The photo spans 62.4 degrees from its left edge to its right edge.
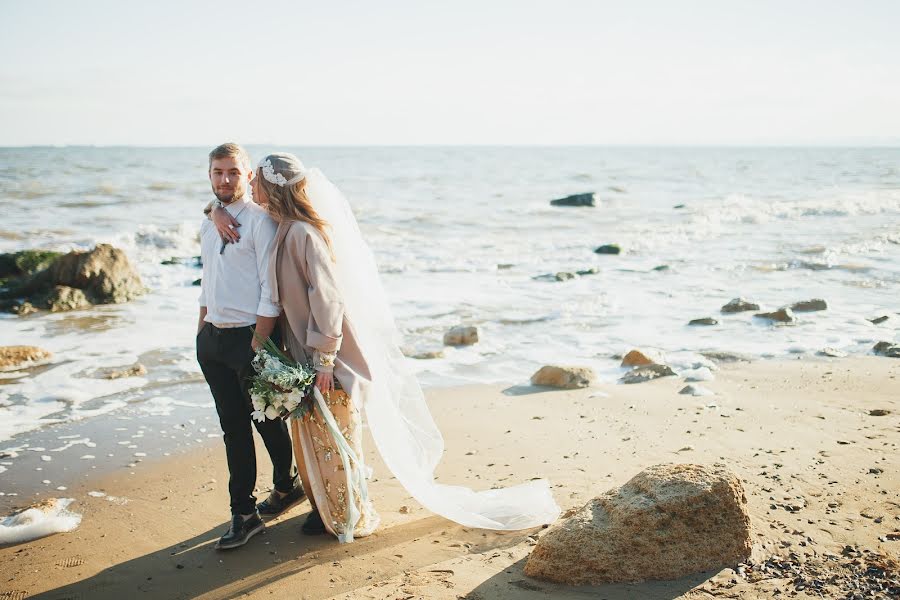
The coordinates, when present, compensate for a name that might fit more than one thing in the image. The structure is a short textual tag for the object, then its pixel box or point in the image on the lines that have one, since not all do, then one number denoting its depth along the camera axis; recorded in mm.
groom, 4074
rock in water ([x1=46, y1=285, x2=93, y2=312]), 11039
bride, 4016
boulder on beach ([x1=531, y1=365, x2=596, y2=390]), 7254
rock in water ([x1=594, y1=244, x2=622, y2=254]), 17562
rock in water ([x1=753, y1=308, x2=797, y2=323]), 9914
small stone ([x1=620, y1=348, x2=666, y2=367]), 7879
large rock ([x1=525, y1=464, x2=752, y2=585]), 3584
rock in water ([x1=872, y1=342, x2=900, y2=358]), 8000
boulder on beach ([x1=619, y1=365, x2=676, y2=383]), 7438
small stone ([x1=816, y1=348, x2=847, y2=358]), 8120
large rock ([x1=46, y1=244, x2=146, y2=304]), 11555
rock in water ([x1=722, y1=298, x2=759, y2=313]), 10664
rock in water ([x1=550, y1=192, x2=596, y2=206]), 30422
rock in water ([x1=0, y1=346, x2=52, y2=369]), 7984
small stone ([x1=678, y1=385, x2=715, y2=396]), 6783
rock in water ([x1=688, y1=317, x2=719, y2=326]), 9969
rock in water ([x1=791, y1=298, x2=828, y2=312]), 10594
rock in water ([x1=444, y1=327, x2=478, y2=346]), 9156
